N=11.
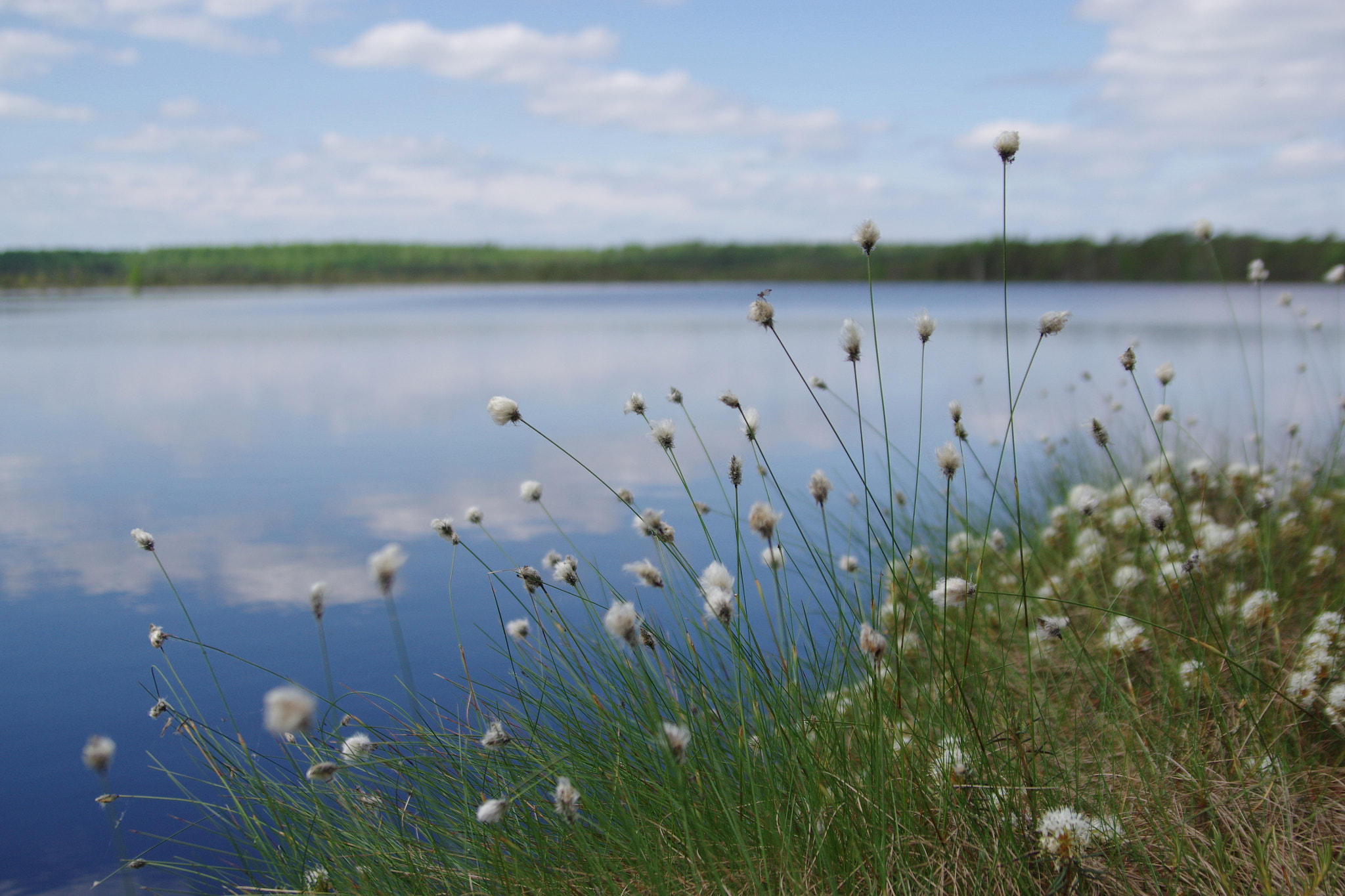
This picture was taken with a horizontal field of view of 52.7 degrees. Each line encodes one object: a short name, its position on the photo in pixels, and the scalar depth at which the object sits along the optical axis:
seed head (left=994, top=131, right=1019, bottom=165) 0.85
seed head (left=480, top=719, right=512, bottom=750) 0.82
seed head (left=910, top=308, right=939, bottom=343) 0.87
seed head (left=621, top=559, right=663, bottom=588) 0.84
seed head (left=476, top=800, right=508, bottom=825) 0.74
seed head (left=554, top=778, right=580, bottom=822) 0.73
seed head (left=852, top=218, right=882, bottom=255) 0.87
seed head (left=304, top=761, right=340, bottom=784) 0.76
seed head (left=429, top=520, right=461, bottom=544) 0.95
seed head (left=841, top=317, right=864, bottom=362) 0.85
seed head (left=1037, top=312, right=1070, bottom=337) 0.87
